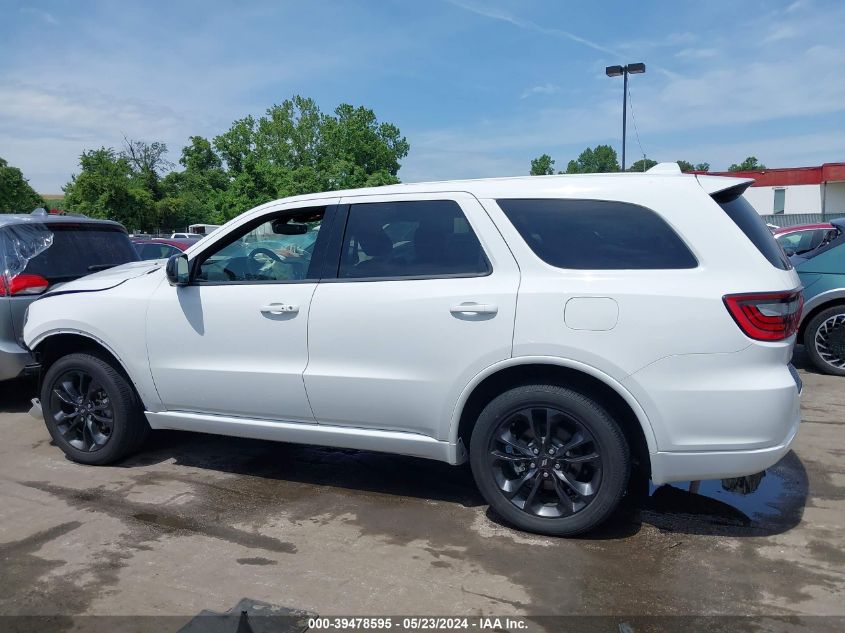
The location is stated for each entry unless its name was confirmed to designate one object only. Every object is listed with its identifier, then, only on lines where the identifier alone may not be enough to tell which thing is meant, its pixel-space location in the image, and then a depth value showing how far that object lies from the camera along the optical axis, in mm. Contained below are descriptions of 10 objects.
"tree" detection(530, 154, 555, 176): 77856
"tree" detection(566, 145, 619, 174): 122112
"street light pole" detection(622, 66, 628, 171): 19959
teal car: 7121
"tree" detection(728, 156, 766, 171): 109450
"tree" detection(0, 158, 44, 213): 60594
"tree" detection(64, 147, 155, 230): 57344
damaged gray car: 5789
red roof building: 41719
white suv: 3273
